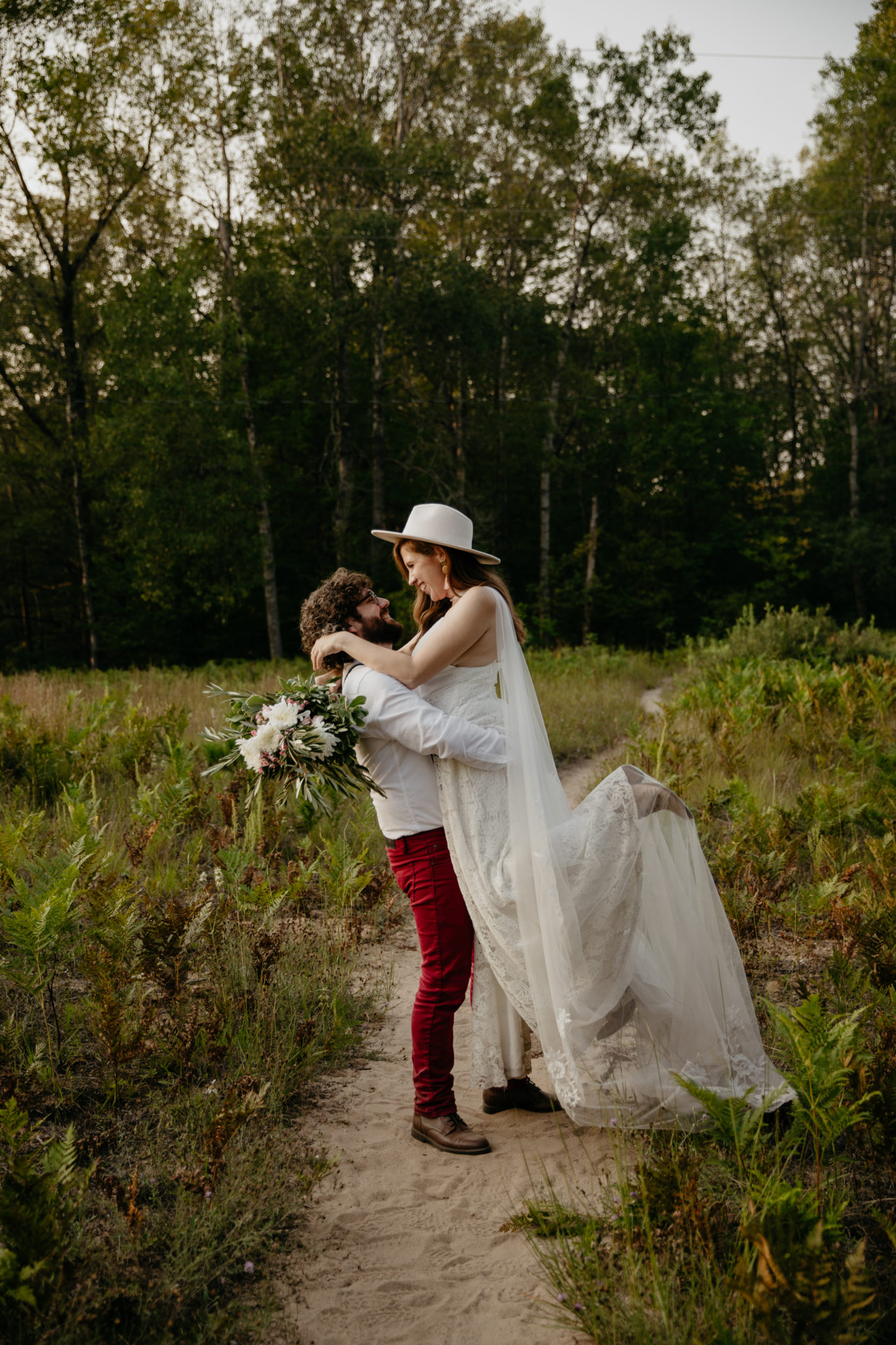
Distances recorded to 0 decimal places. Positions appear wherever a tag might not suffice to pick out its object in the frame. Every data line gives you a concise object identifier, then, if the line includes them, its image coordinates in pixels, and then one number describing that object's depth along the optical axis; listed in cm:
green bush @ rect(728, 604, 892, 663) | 1383
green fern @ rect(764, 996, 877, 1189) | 261
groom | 307
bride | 300
